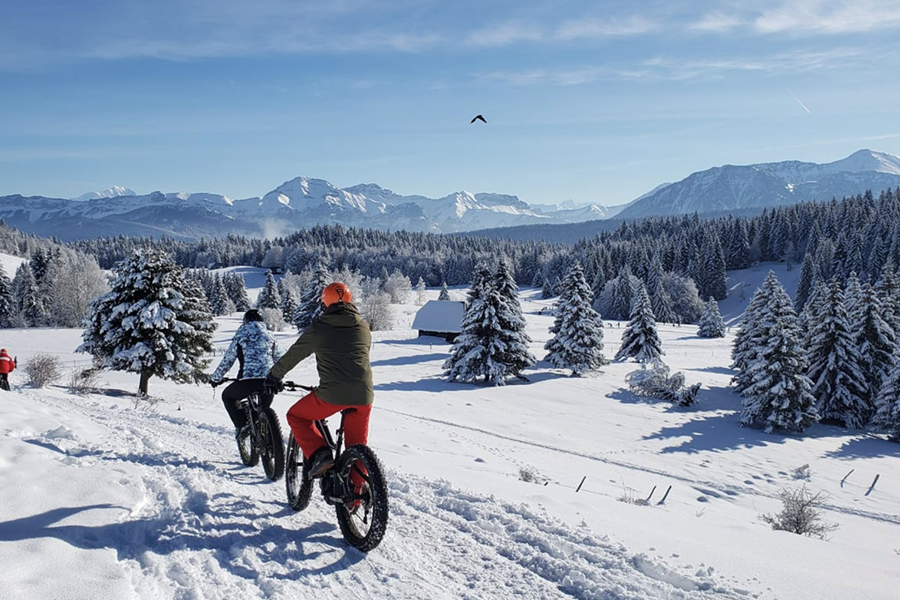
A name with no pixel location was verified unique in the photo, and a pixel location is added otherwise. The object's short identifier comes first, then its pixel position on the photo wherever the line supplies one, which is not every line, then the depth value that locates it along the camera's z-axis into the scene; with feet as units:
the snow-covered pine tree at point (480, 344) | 122.31
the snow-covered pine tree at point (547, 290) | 403.75
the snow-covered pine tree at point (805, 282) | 294.25
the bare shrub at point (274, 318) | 246.47
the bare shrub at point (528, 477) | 33.63
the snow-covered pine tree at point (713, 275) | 342.85
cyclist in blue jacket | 22.57
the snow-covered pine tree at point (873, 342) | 109.81
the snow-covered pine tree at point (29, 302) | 228.84
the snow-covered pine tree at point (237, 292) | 346.91
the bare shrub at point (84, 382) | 57.88
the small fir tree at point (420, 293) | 388.86
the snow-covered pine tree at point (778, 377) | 99.25
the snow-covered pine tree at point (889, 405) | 95.91
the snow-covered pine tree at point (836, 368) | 107.45
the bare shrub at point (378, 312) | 240.53
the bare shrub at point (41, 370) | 58.44
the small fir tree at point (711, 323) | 238.68
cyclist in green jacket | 16.16
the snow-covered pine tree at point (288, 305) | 284.00
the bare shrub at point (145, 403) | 45.01
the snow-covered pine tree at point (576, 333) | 132.57
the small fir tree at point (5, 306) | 223.92
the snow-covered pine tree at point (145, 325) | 70.85
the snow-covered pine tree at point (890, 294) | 115.03
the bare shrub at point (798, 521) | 28.68
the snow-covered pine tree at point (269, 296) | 283.18
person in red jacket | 56.39
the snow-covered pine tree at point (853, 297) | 114.52
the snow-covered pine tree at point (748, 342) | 109.70
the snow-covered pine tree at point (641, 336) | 156.75
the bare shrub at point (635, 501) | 31.24
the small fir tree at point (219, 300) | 310.04
